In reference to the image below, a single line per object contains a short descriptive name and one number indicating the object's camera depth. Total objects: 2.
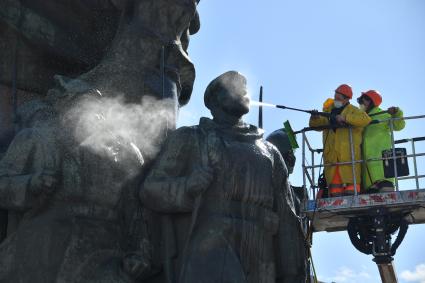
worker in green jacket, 13.99
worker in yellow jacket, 13.60
